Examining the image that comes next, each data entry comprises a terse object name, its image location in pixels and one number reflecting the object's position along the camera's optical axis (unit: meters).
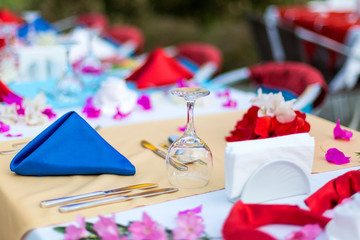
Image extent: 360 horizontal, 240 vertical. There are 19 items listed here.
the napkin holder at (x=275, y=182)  1.32
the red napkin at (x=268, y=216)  1.24
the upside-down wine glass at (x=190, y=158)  1.41
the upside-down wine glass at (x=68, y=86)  2.15
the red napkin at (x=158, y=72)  2.42
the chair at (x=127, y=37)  5.14
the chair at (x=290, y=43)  4.82
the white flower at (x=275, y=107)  1.56
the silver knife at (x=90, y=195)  1.33
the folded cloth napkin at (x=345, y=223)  1.19
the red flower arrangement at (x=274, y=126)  1.55
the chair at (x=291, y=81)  2.22
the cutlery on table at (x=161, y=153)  1.41
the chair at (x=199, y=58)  3.08
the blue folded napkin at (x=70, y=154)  1.46
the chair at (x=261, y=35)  5.58
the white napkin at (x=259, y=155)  1.31
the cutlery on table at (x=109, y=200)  1.31
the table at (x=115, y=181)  1.31
